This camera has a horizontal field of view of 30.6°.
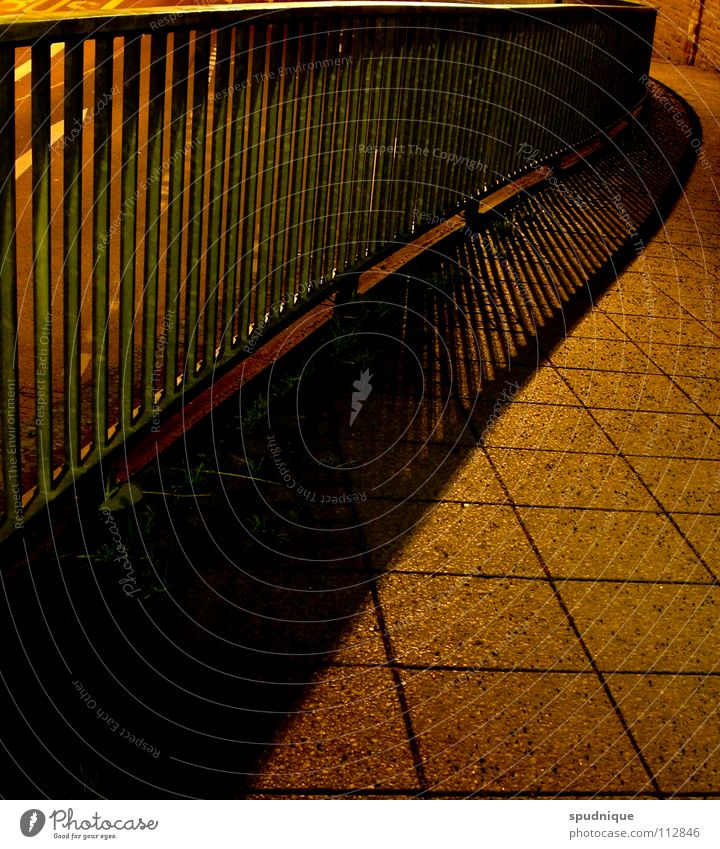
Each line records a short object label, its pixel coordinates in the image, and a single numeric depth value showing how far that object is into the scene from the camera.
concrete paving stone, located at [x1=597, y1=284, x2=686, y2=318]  8.09
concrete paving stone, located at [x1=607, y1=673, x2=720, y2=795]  3.54
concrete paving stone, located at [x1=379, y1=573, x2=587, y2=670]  4.04
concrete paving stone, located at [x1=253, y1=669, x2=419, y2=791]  3.34
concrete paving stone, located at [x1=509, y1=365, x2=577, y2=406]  6.35
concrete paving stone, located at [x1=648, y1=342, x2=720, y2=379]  6.98
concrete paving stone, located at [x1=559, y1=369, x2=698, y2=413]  6.39
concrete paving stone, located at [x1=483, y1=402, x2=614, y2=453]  5.79
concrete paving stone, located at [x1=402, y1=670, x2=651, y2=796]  3.45
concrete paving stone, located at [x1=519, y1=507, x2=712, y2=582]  4.68
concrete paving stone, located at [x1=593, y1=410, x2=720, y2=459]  5.86
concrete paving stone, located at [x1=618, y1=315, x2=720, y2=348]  7.54
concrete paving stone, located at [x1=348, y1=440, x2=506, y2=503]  5.17
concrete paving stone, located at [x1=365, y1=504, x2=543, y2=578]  4.61
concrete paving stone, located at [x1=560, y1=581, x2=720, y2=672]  4.13
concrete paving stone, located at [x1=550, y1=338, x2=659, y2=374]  6.94
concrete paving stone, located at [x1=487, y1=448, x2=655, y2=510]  5.24
